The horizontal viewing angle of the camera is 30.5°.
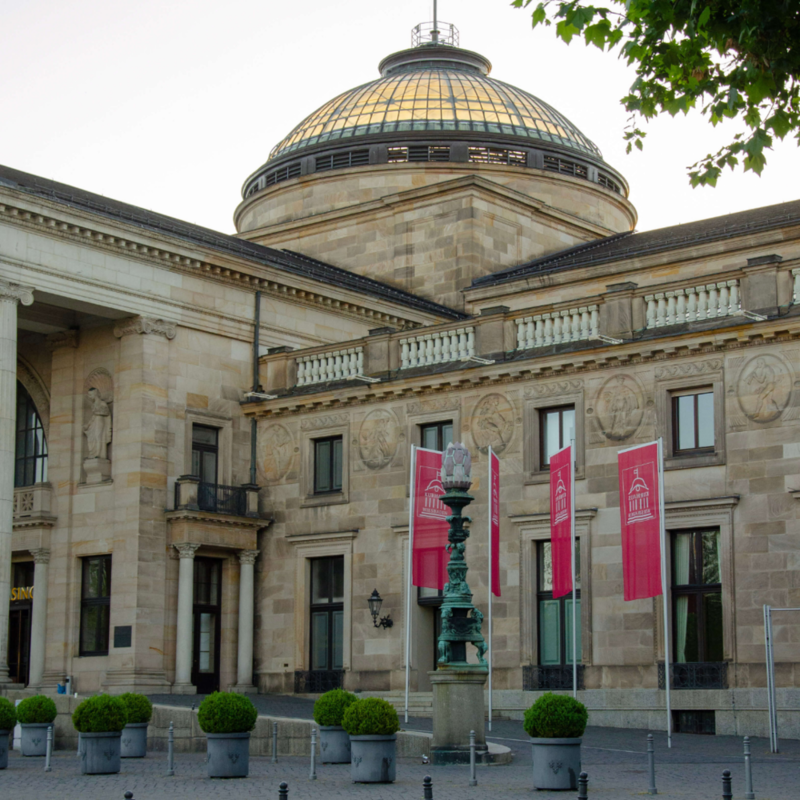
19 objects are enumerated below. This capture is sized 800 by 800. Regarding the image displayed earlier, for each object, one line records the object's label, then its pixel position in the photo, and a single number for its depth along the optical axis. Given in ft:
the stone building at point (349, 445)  105.91
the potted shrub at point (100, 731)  81.51
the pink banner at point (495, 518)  110.32
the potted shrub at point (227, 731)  78.12
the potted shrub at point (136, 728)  90.89
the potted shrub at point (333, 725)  81.41
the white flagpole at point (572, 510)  102.25
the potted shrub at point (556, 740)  68.23
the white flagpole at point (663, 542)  97.35
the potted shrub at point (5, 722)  86.58
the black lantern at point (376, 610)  122.21
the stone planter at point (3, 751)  86.33
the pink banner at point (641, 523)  98.27
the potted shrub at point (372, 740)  73.15
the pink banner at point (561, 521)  104.32
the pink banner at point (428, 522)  111.96
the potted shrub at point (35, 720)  92.73
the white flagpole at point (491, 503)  110.54
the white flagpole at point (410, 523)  110.01
